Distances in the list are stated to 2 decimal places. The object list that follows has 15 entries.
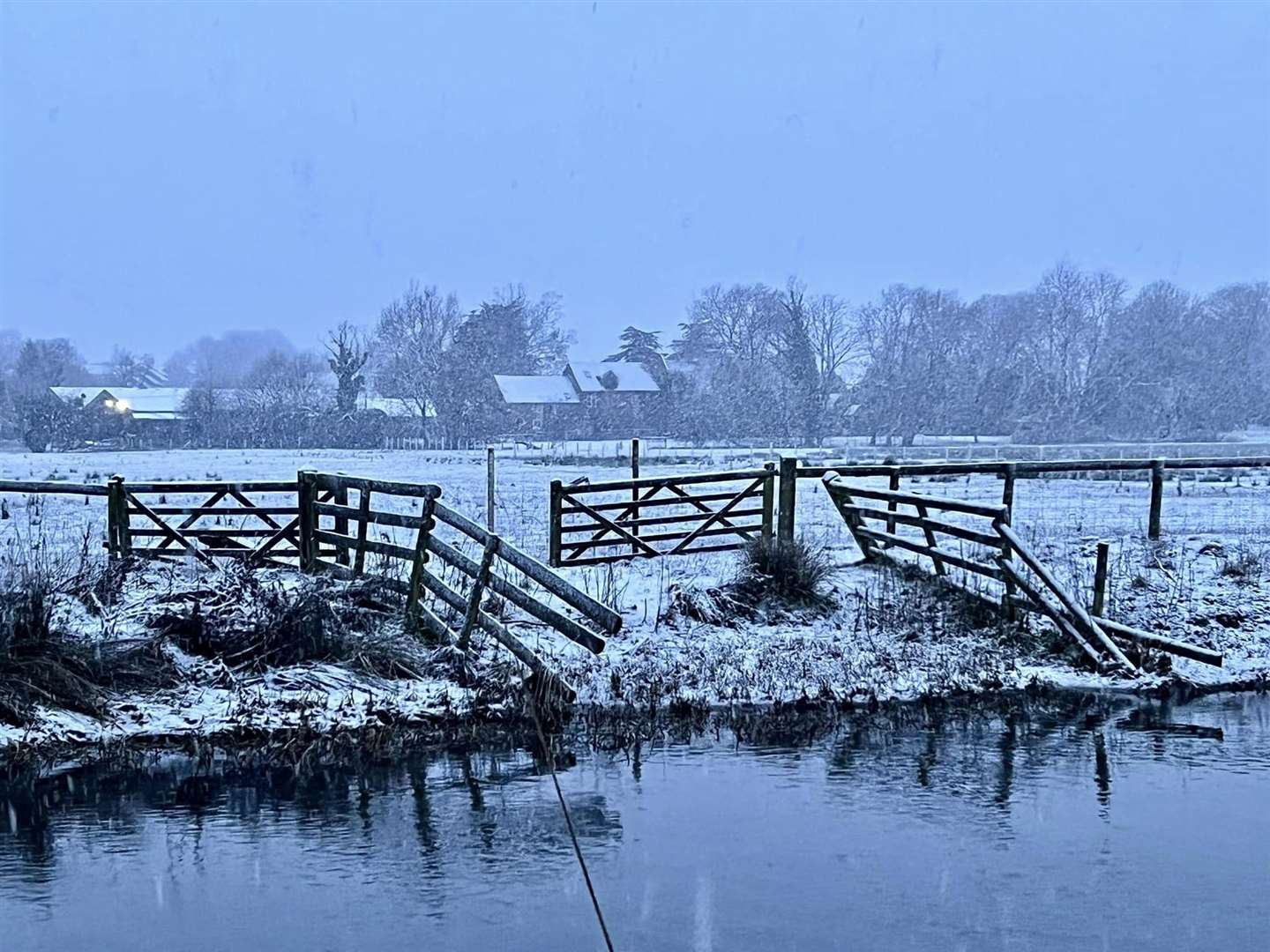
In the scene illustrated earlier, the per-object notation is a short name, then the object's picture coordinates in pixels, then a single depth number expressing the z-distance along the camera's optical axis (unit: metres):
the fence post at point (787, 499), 17.30
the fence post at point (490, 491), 20.20
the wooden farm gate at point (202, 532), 16.42
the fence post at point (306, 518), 15.52
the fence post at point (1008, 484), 16.80
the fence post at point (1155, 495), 18.84
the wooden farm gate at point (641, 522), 16.56
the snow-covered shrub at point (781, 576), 15.01
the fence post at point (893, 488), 16.54
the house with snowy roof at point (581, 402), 82.94
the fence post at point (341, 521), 15.09
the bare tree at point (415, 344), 88.19
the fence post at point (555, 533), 16.42
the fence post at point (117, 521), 17.00
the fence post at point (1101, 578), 14.34
